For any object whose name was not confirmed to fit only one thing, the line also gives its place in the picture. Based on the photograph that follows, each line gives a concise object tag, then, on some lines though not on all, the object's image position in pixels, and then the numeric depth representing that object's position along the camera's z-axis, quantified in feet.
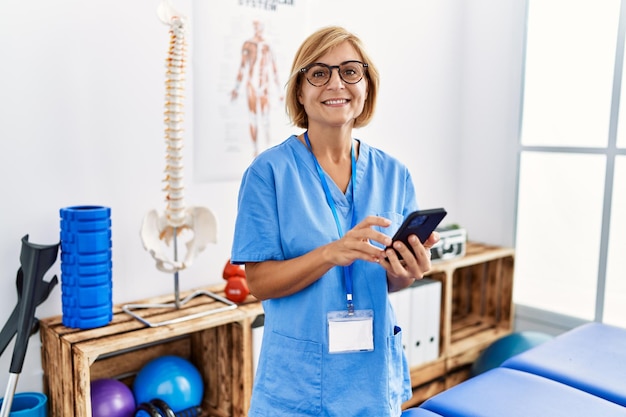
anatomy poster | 8.26
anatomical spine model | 6.98
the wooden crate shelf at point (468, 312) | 10.05
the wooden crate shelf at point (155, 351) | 6.31
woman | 4.32
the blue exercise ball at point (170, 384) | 7.29
